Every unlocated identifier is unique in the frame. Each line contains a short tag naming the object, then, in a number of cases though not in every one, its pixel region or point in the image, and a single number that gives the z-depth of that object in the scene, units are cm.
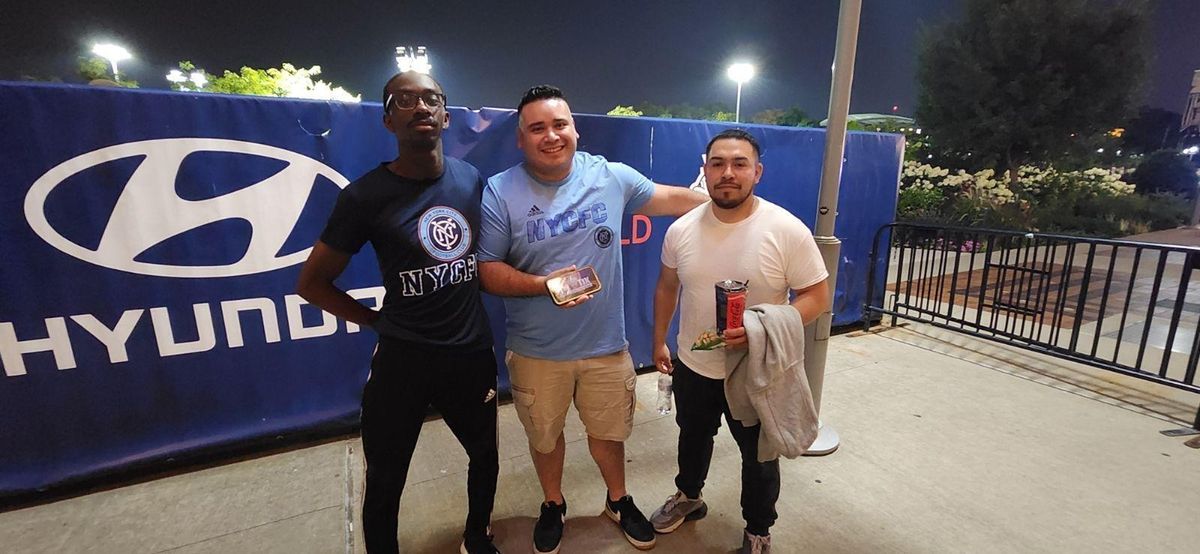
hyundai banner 251
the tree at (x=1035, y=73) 1314
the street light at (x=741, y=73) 2314
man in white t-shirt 202
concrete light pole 282
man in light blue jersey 202
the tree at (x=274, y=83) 960
